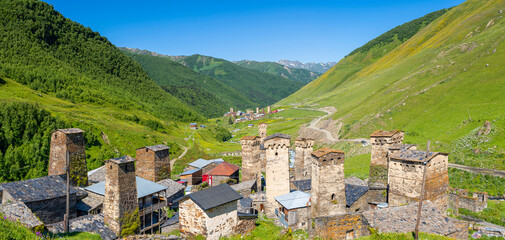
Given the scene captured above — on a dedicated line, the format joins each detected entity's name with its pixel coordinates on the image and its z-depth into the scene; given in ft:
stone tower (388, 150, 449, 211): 71.51
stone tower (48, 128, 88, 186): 101.60
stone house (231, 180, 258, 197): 116.78
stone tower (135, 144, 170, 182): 131.85
